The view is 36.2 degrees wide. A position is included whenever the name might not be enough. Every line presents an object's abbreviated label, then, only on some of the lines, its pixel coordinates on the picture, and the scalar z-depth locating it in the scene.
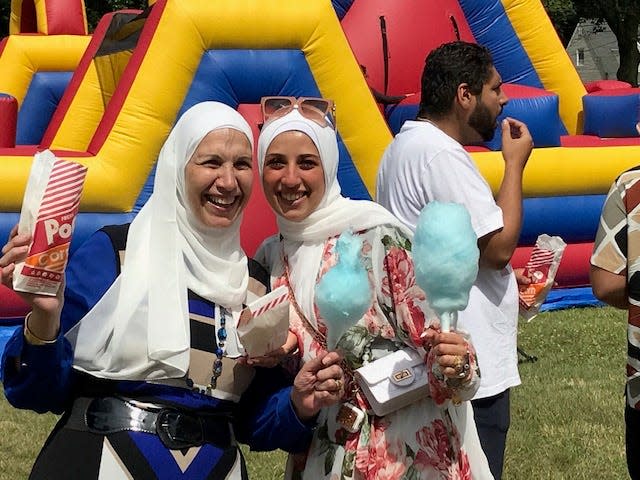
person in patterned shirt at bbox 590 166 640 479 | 2.56
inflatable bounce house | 6.21
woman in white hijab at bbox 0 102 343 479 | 2.19
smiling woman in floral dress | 2.34
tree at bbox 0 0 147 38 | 27.27
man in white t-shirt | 3.01
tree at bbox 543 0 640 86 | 30.00
